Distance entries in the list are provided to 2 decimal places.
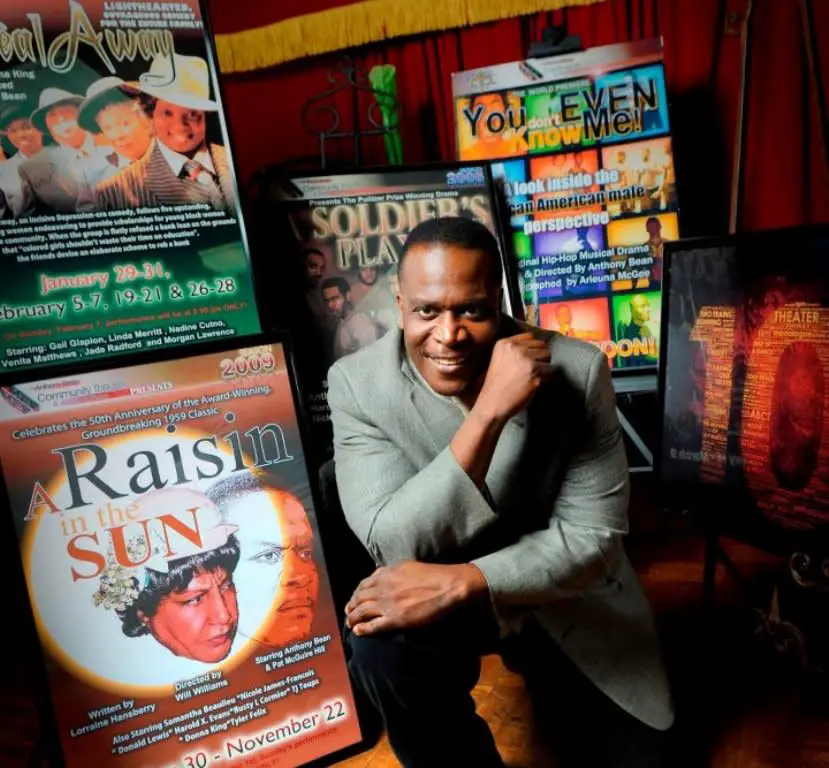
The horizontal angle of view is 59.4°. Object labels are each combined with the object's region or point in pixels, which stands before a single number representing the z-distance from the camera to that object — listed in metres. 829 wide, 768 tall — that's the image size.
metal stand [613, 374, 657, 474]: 2.46
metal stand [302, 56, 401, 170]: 3.21
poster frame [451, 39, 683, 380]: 2.41
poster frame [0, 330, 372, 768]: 1.35
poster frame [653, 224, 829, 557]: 1.58
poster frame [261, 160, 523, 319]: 2.20
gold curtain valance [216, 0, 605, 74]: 2.91
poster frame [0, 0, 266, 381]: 1.81
